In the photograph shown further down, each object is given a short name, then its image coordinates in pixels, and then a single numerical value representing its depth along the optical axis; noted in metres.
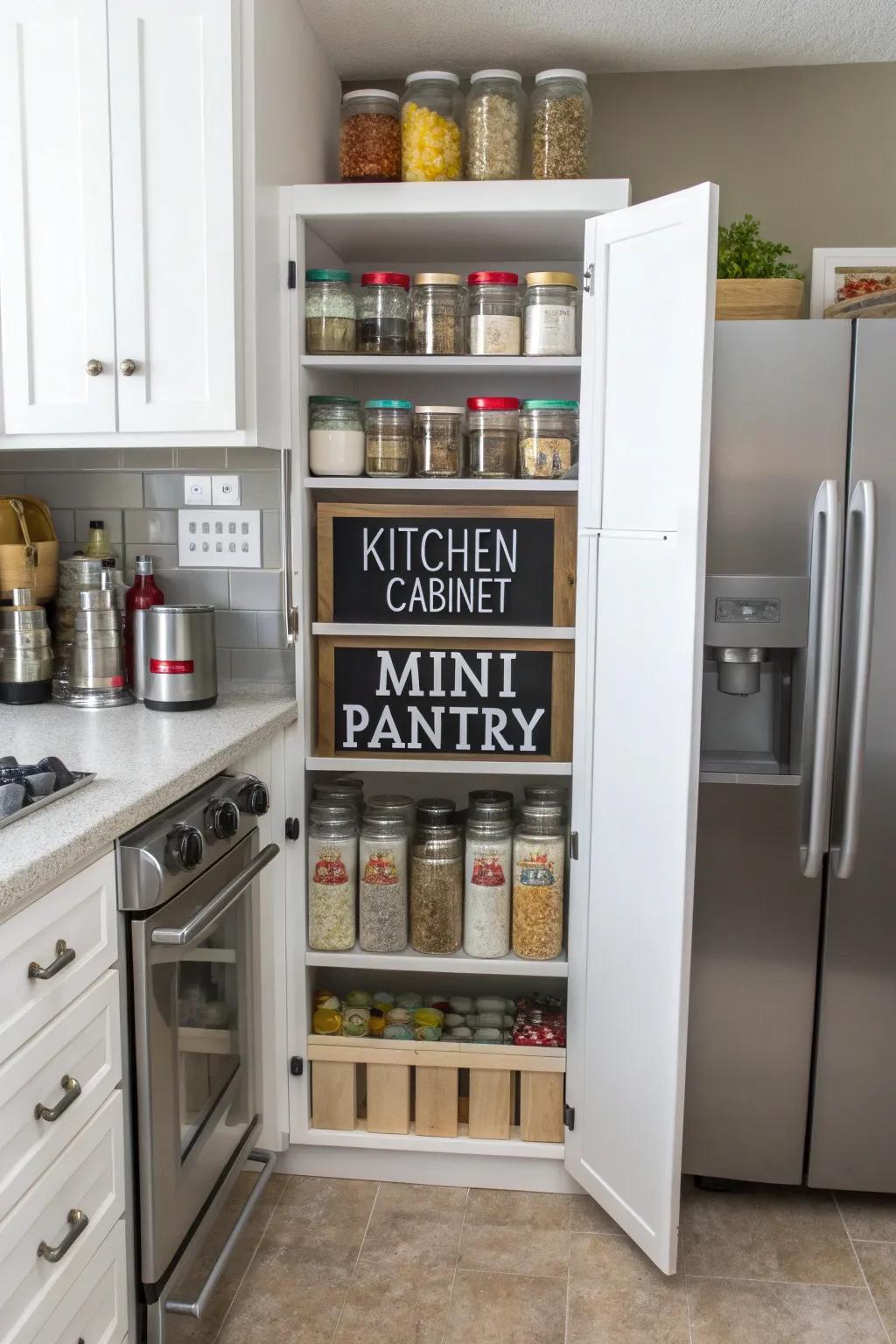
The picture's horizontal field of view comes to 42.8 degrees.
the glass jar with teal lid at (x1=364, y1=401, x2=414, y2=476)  2.34
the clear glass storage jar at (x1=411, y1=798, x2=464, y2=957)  2.42
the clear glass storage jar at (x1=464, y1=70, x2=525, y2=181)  2.28
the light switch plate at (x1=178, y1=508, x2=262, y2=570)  2.57
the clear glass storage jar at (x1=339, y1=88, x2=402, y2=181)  2.31
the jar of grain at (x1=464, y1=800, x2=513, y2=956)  2.40
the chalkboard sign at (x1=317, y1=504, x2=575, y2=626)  2.35
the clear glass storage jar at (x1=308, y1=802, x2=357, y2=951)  2.44
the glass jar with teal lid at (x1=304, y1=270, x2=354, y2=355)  2.33
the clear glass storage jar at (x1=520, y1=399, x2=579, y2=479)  2.32
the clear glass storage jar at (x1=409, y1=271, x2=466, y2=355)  2.32
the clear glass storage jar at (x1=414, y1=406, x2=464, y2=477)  2.34
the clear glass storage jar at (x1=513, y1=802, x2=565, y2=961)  2.38
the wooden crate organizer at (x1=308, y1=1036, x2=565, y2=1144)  2.40
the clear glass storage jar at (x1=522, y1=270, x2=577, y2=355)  2.27
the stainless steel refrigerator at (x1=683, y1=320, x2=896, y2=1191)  2.14
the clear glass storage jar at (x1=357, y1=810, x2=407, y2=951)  2.43
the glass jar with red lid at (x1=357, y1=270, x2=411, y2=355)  2.33
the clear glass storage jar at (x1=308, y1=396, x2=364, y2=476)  2.36
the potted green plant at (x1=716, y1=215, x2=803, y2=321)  2.25
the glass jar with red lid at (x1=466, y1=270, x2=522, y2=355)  2.29
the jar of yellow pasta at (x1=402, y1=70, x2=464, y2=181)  2.29
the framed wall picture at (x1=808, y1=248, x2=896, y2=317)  2.57
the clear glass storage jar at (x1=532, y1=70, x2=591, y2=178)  2.28
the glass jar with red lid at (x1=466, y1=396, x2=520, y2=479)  2.32
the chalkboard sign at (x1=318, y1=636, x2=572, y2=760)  2.38
